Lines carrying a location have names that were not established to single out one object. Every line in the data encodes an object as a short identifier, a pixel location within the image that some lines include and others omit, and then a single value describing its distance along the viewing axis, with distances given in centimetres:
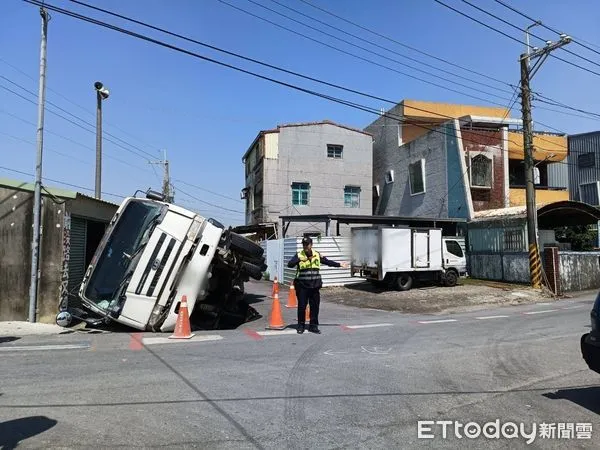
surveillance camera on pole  2005
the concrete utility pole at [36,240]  1141
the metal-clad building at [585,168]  3978
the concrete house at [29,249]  1153
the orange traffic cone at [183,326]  970
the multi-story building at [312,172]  3506
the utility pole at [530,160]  2055
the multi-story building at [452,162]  2842
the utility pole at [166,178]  4478
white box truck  1986
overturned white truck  1011
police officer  1008
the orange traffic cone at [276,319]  1096
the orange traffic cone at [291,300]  1584
